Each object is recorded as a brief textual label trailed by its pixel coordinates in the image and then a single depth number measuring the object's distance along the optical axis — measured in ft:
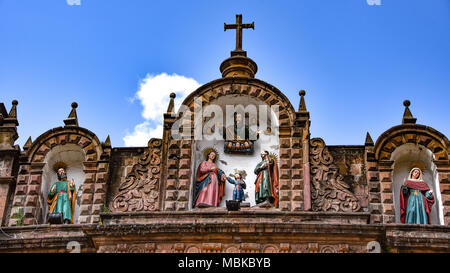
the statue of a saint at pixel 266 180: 70.13
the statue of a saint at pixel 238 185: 70.79
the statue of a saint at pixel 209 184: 70.28
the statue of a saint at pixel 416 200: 68.80
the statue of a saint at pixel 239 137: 74.23
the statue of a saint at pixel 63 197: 71.61
